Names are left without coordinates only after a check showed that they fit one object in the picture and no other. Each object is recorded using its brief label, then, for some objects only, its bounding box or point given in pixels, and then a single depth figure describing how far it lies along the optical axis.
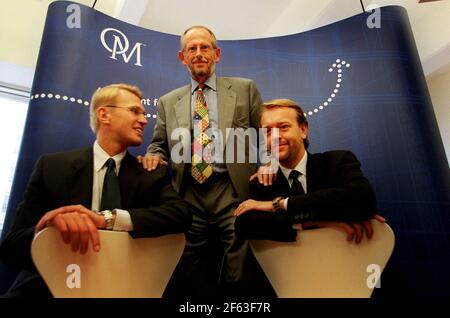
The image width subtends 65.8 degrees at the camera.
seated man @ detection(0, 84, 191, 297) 1.14
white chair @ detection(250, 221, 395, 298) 1.27
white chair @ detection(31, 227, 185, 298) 1.12
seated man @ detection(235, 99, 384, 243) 1.25
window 2.64
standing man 1.53
